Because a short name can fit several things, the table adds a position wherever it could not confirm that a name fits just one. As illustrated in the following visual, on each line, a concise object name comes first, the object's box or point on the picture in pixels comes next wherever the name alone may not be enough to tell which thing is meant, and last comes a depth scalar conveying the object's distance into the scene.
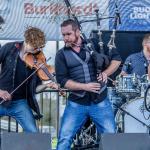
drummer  9.39
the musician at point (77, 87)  7.53
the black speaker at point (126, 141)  6.71
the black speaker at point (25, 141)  6.70
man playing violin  7.85
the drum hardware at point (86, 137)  9.27
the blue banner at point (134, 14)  10.39
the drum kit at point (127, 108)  9.01
